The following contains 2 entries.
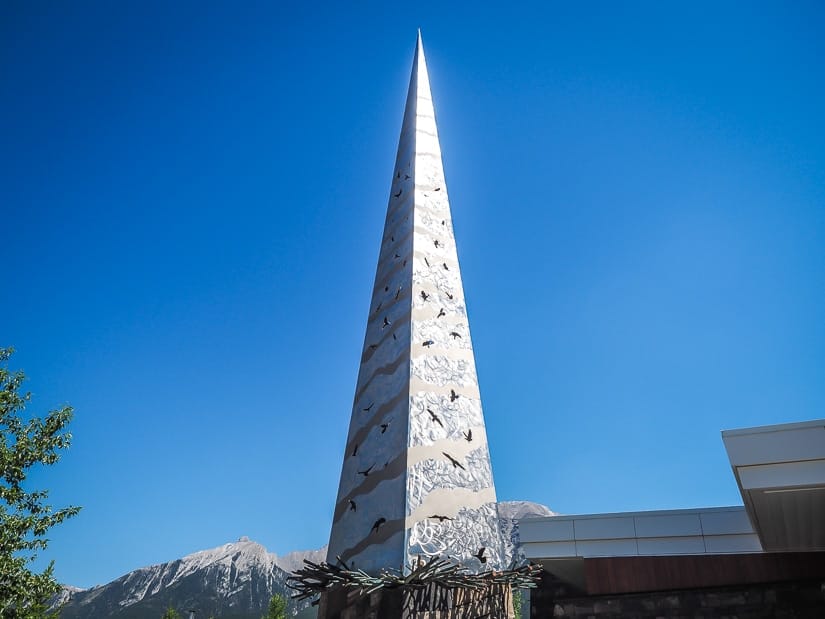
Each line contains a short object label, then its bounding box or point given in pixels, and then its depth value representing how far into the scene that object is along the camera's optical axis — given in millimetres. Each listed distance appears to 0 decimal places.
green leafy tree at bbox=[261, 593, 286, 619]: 20781
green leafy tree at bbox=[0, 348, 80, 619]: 8008
